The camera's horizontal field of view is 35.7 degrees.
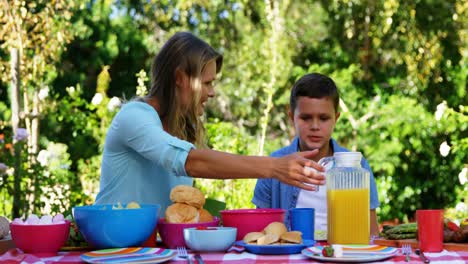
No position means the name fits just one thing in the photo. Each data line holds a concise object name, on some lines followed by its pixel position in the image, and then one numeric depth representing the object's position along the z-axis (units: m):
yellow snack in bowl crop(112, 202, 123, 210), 1.82
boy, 2.75
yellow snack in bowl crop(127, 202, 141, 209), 1.85
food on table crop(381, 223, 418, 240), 1.91
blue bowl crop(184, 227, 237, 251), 1.72
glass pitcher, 1.85
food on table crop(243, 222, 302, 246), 1.74
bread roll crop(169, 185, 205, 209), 1.89
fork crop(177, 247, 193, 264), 1.64
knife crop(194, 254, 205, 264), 1.58
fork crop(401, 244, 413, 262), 1.69
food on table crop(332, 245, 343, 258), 1.62
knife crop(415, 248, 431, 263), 1.61
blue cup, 1.98
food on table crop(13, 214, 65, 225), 1.81
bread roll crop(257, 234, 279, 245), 1.73
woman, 2.32
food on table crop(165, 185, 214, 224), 1.88
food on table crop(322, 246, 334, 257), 1.62
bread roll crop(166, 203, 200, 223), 1.87
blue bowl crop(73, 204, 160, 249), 1.77
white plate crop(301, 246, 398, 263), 1.60
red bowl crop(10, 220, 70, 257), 1.76
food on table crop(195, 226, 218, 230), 1.80
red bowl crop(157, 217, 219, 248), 1.84
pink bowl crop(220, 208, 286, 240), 1.92
